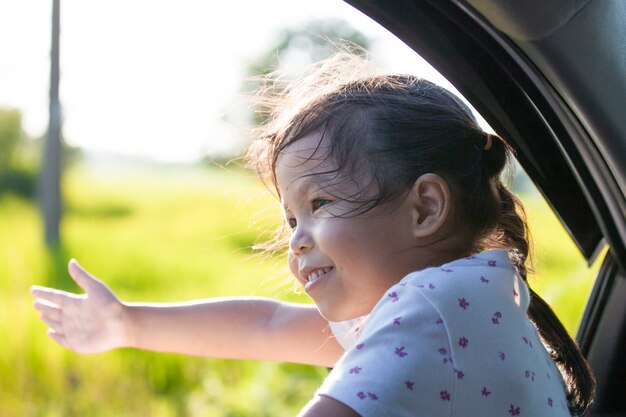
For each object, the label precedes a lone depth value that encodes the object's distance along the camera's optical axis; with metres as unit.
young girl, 1.04
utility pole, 4.78
